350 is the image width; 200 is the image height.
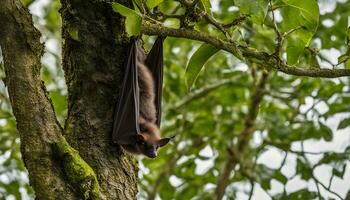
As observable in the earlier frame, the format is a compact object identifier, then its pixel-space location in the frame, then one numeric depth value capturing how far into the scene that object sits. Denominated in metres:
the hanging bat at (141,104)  10.04
